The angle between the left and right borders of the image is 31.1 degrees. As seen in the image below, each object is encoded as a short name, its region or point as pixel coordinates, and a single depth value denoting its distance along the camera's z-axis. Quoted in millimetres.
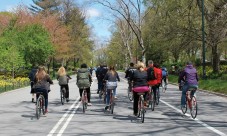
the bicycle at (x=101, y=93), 21144
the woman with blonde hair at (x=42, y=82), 13500
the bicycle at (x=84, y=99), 14866
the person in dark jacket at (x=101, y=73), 19859
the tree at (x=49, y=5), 81925
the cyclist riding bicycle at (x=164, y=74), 25500
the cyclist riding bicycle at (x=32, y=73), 19038
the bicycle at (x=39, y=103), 13117
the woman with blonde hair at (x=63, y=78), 18219
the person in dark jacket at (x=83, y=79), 15195
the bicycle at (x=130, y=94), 19816
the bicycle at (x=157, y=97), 17212
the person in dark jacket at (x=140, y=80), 12273
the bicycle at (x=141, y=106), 11914
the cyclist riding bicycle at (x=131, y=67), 17388
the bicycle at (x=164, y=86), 27033
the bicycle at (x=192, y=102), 12859
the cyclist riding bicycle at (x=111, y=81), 14648
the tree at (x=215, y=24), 29519
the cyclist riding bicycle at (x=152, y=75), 14831
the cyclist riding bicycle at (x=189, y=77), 13148
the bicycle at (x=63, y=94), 18359
